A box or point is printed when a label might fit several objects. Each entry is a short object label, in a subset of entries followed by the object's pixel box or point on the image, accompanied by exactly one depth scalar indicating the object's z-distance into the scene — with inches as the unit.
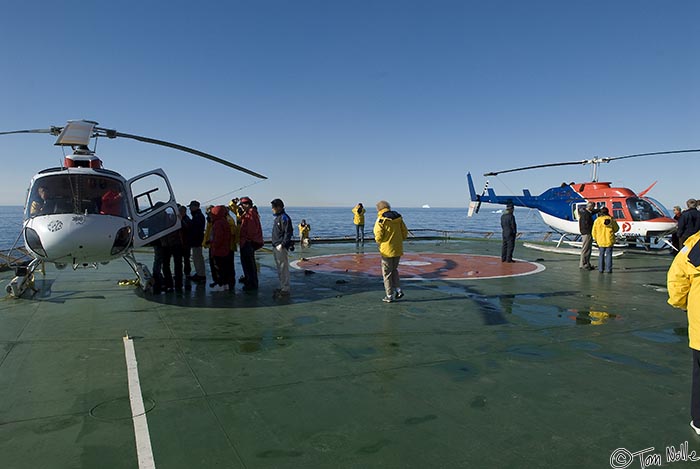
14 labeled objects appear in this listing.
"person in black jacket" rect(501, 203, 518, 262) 562.6
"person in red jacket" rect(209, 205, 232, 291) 377.1
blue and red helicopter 667.4
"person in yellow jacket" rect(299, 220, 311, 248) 764.8
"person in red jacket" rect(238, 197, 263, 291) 367.2
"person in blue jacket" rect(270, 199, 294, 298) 339.0
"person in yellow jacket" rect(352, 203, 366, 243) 805.9
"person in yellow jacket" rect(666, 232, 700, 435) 131.1
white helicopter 294.7
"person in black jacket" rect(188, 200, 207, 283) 414.9
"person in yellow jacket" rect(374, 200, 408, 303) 322.3
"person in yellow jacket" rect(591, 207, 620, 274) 476.7
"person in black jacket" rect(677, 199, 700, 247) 450.9
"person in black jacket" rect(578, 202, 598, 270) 521.7
